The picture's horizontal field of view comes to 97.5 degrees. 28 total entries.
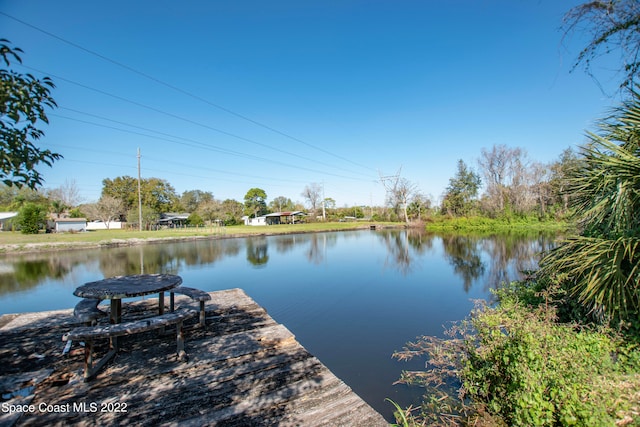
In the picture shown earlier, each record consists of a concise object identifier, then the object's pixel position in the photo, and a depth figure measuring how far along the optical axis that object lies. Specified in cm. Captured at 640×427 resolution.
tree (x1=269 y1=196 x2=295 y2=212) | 6775
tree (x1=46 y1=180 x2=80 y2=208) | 4606
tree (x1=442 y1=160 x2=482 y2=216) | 3656
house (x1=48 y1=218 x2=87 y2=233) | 3294
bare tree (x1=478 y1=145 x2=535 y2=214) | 3288
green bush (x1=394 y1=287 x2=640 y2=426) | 190
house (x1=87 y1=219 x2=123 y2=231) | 3940
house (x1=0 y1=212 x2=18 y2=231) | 3500
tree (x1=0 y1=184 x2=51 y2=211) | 3694
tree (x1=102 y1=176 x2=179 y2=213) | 4222
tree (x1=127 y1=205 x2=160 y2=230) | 3422
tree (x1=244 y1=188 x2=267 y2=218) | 6094
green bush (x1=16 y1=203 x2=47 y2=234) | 2683
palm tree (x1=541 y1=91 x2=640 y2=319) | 322
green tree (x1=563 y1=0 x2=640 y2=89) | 315
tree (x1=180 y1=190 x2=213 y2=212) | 6050
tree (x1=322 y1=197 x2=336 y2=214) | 6968
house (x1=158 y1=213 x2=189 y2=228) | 4296
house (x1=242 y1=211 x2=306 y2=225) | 5066
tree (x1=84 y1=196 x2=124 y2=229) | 3725
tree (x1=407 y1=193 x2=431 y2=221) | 4050
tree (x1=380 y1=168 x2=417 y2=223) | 4000
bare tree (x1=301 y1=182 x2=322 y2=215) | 5907
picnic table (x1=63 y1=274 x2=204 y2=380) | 276
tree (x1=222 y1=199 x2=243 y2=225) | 4638
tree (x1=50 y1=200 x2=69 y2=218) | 3653
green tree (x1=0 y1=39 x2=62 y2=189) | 172
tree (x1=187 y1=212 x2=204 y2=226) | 4106
